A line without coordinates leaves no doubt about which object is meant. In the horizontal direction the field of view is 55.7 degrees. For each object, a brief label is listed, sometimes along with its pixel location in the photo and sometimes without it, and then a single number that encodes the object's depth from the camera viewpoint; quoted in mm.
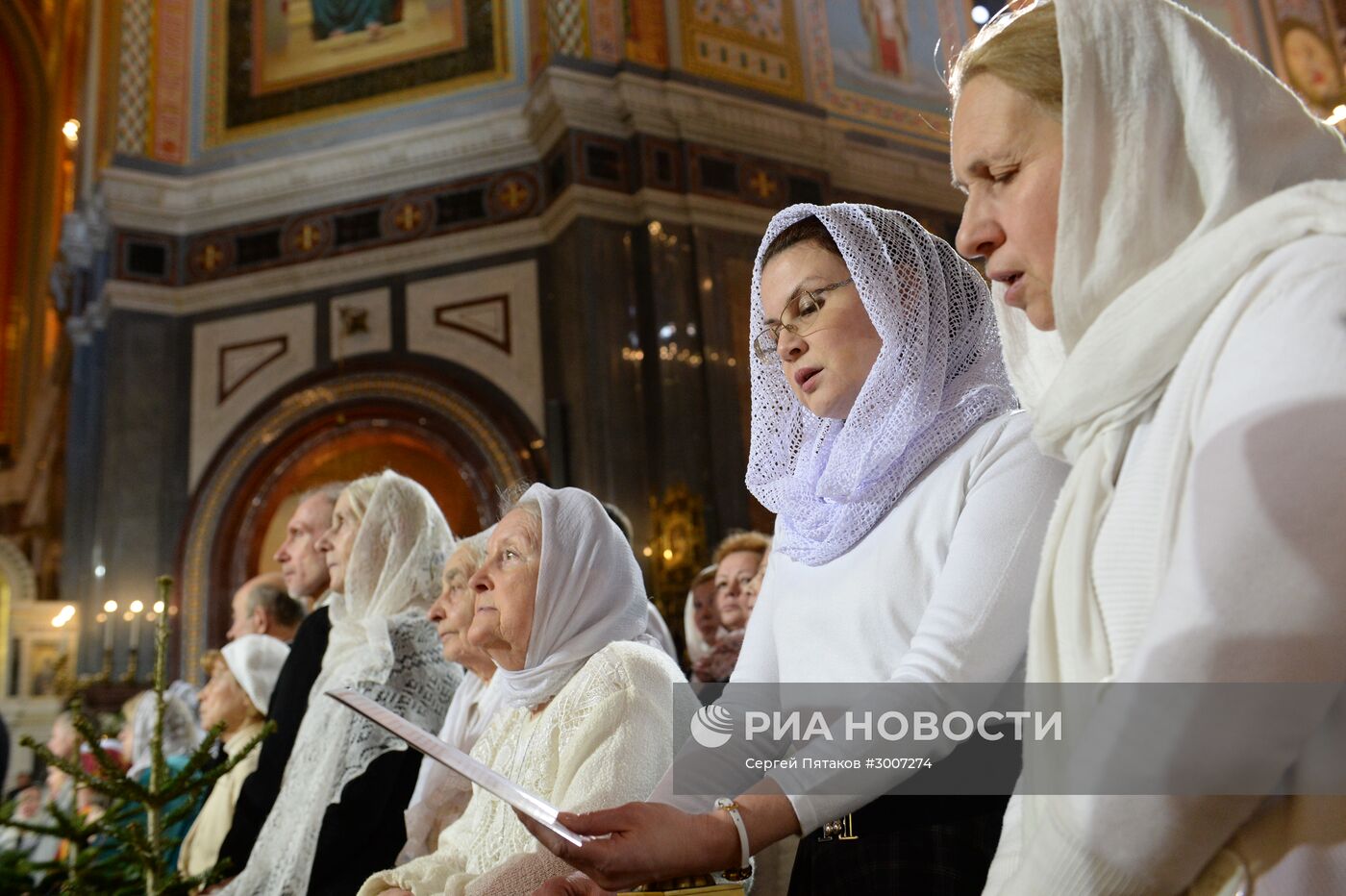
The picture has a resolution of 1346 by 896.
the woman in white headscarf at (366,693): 2973
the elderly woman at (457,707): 2877
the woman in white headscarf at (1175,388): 961
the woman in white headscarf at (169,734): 5168
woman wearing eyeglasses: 1513
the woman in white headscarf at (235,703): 4055
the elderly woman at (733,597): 4121
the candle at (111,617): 8539
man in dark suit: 3314
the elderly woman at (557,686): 2201
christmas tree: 2713
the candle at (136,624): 8553
